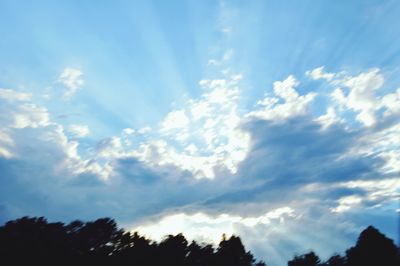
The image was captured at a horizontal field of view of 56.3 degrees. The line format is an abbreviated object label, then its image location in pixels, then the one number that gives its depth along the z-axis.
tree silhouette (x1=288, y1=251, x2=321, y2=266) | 71.55
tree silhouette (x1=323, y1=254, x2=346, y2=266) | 82.12
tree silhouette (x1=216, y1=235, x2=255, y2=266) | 72.31
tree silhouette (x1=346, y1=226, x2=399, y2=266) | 51.19
